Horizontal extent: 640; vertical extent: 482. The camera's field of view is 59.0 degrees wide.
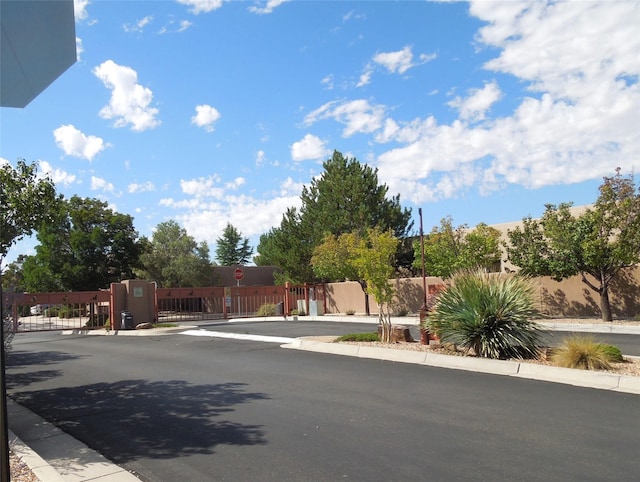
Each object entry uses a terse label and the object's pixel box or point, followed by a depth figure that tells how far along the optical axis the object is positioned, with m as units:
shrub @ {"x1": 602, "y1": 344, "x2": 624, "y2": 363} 11.05
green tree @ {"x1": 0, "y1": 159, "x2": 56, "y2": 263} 8.94
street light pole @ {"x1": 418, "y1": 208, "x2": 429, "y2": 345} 14.35
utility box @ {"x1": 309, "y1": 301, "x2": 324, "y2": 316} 32.55
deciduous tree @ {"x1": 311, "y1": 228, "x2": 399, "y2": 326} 15.79
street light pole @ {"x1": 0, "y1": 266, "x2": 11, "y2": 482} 3.72
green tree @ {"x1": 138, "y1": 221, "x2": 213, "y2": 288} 43.72
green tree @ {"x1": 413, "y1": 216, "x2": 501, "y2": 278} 26.11
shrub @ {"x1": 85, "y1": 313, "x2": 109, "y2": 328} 27.78
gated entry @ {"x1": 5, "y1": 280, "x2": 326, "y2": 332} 26.25
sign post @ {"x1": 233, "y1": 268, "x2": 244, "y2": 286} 32.88
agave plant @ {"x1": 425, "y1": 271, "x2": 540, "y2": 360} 12.09
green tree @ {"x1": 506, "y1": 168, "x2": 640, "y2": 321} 19.70
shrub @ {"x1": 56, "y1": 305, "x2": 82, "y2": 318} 40.49
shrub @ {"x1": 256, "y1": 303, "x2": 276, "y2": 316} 32.82
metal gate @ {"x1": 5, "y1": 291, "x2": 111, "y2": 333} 25.62
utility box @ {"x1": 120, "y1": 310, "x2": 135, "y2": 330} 25.11
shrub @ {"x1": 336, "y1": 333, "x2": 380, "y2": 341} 15.79
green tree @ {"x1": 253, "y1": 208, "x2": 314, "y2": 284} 35.53
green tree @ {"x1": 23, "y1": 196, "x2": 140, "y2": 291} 33.75
